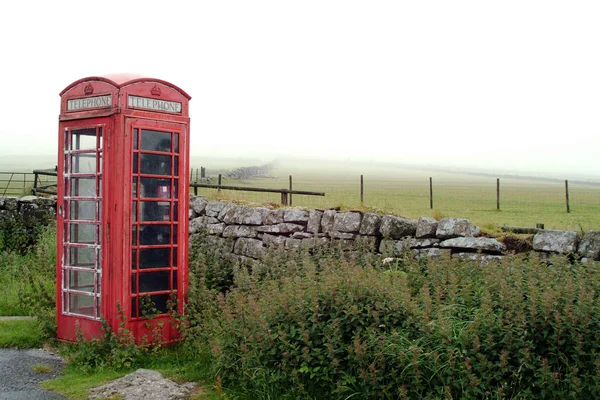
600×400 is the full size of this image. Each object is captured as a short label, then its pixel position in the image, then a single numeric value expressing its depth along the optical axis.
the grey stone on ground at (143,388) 5.52
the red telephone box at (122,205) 6.75
